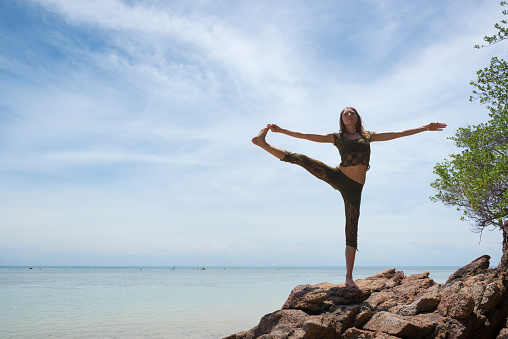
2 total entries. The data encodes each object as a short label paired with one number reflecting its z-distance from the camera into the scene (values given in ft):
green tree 24.79
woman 20.02
